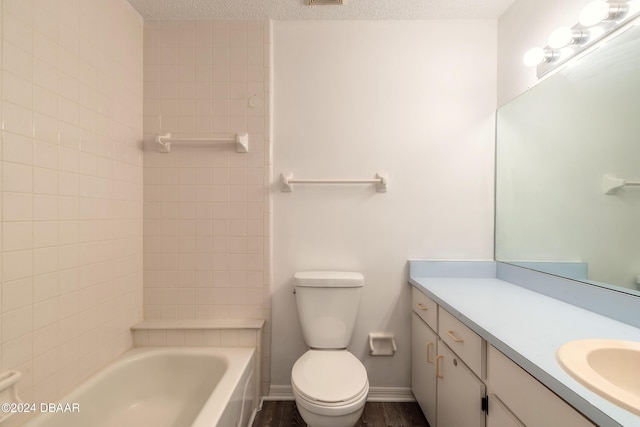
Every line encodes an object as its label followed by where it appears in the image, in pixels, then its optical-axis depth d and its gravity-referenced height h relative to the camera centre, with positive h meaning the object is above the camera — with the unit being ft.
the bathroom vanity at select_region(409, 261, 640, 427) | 2.15 -1.37
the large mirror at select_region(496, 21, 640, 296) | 3.12 +0.62
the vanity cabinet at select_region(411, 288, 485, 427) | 3.34 -2.42
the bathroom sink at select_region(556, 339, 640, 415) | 2.32 -1.30
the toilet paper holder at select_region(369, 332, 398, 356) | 5.53 -2.79
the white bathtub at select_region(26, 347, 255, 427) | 3.82 -2.92
